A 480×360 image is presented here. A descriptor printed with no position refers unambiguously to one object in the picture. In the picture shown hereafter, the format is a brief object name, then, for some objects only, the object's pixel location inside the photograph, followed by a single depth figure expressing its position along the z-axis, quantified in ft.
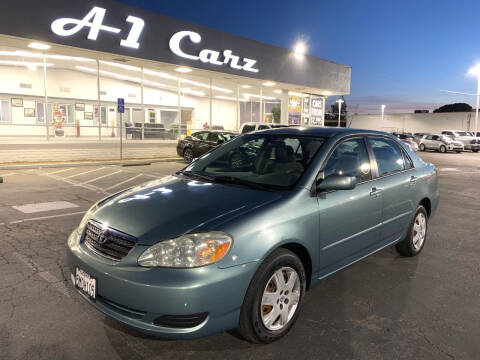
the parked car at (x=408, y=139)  90.87
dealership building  45.83
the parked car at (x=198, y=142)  51.23
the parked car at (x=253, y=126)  58.49
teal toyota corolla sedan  7.83
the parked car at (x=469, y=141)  98.37
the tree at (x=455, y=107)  354.58
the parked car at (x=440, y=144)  93.04
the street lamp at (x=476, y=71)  115.75
